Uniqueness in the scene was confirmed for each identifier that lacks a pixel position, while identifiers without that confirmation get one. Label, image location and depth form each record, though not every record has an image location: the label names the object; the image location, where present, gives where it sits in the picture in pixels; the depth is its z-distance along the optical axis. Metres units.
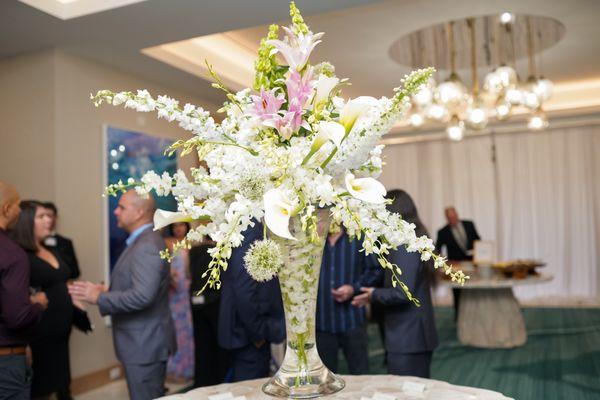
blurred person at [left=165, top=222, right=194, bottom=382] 5.01
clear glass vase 1.42
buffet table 5.85
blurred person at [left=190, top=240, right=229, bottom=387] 4.11
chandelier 5.21
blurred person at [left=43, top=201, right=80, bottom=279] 4.48
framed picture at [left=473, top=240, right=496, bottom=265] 6.39
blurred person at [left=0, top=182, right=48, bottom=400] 2.54
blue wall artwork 5.32
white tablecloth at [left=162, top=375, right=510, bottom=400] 1.59
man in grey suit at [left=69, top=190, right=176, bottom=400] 2.85
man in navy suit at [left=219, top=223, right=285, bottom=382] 2.94
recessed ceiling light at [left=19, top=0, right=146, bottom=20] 3.97
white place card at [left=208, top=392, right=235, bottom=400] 1.61
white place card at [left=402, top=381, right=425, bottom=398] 1.60
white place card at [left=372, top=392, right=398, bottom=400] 1.52
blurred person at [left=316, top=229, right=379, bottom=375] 3.25
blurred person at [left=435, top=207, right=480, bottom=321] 7.42
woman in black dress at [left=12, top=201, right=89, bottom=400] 3.31
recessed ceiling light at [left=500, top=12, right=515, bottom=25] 5.20
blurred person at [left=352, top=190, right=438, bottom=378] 2.83
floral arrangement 1.27
